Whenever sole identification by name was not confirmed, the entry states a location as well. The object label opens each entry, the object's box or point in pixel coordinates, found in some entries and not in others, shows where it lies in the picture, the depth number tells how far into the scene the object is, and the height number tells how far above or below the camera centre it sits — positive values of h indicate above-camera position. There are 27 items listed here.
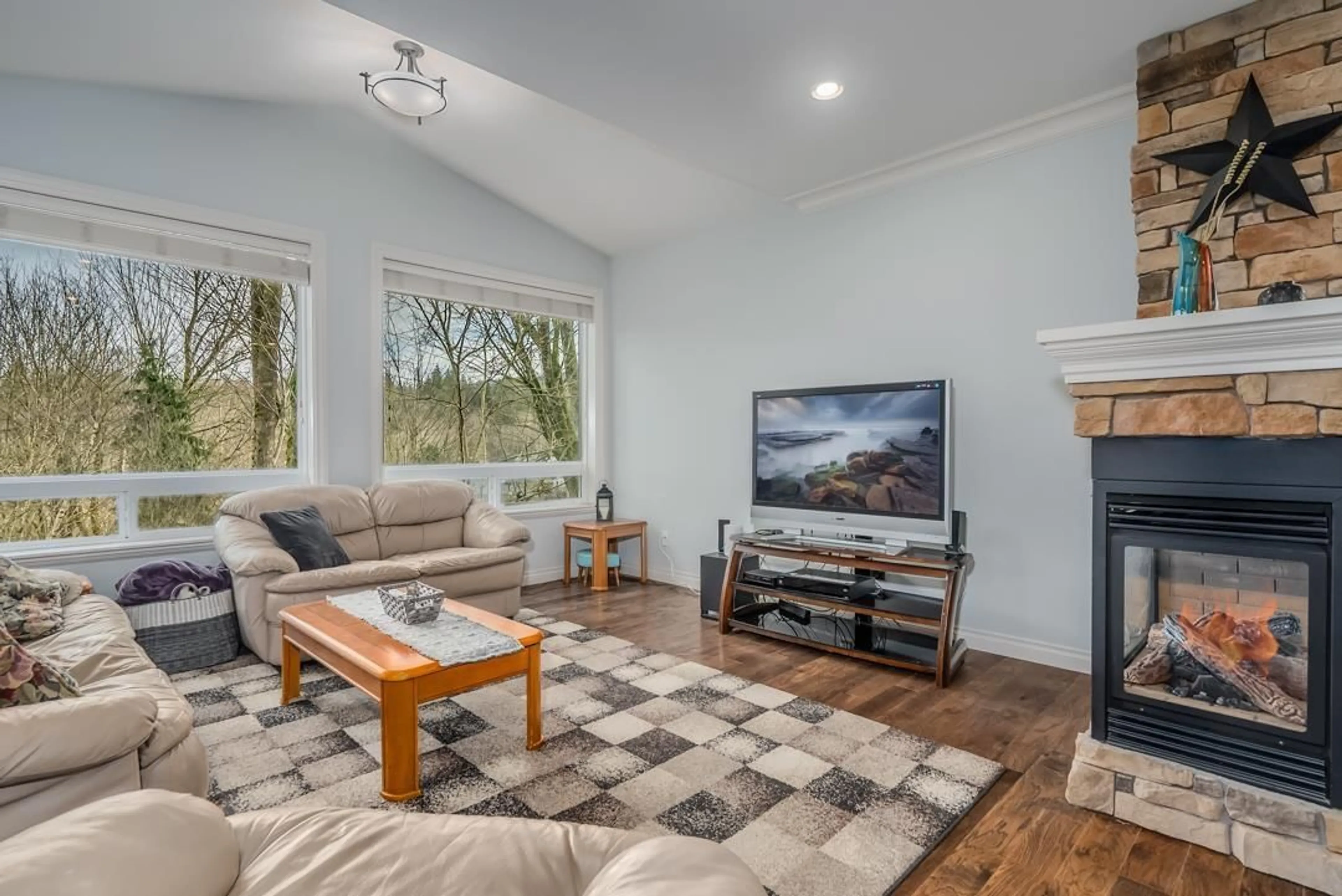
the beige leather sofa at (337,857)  0.88 -0.65
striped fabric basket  3.19 -0.89
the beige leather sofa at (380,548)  3.30 -0.60
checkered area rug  1.95 -1.11
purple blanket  3.30 -0.68
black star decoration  2.07 +0.91
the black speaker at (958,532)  3.33 -0.45
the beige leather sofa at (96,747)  1.46 -0.71
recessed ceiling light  2.84 +1.51
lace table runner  2.28 -0.70
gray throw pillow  3.57 -0.50
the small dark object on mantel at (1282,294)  1.91 +0.41
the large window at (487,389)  4.77 +0.43
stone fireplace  1.84 -0.19
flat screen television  3.36 -0.11
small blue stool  5.12 -0.91
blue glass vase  2.13 +0.52
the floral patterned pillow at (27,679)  1.58 -0.56
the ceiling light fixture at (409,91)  3.10 +1.66
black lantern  5.46 -0.50
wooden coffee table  2.10 -0.76
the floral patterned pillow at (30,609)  2.39 -0.60
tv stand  3.15 -0.90
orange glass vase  2.13 +0.49
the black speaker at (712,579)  4.18 -0.85
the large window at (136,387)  3.42 +0.34
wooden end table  5.01 -0.71
